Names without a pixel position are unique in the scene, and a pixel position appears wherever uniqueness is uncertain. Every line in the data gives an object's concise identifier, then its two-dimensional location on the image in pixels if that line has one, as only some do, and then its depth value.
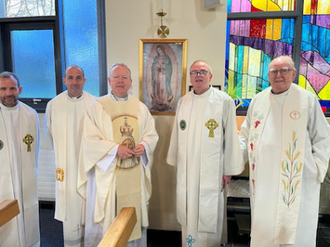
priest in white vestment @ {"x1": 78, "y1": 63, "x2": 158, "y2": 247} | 2.23
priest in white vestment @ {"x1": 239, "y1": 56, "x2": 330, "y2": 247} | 2.02
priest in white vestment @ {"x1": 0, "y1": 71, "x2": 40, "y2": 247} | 2.33
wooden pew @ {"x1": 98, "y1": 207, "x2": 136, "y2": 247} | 1.04
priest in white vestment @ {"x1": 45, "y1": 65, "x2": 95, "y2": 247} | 2.48
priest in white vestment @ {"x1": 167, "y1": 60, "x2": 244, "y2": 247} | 2.30
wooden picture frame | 2.81
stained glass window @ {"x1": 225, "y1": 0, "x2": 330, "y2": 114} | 3.58
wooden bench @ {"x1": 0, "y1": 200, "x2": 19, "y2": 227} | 1.52
